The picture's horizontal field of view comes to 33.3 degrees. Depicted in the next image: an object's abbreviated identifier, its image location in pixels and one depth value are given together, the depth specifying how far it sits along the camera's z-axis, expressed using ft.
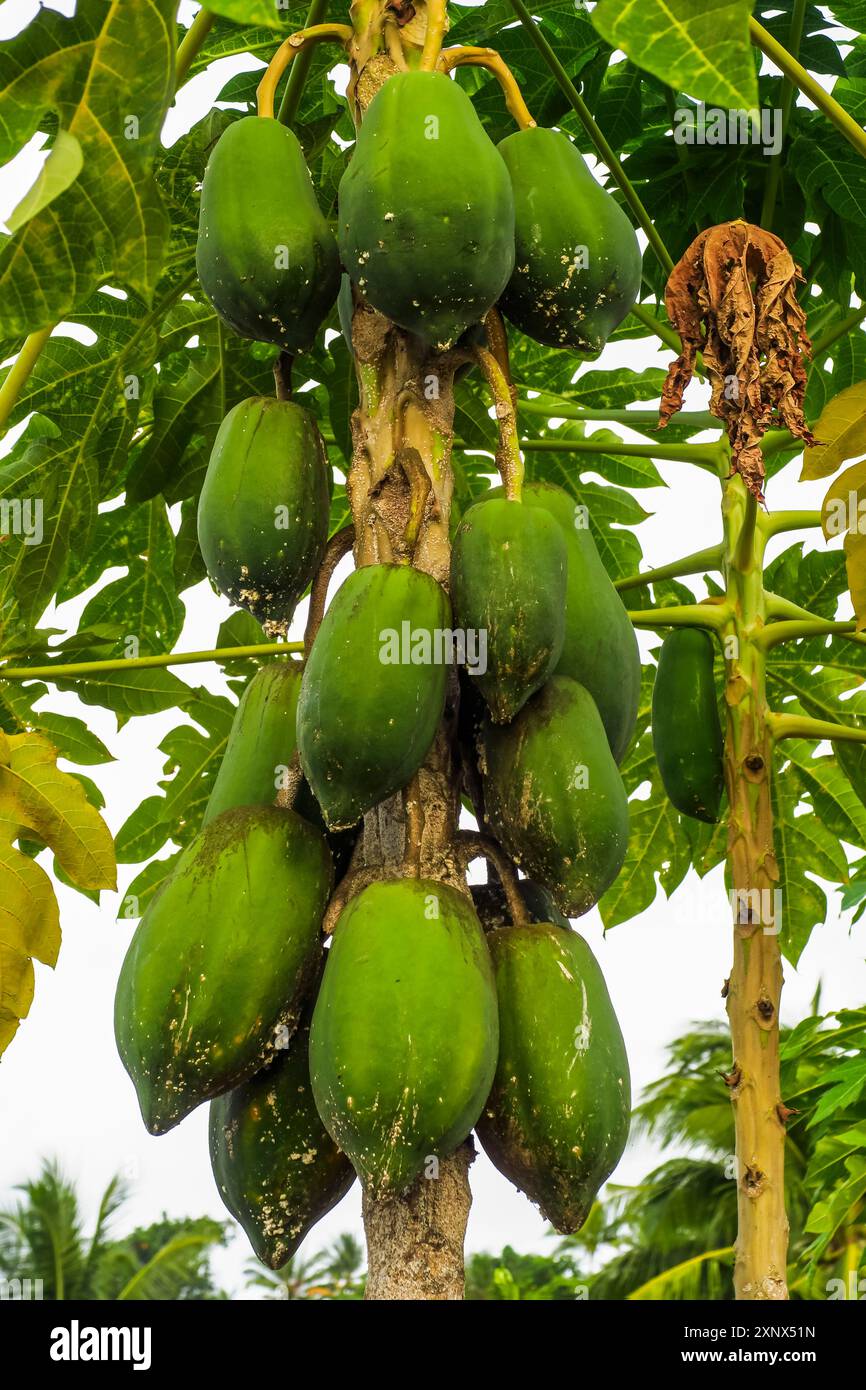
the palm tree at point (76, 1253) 60.08
